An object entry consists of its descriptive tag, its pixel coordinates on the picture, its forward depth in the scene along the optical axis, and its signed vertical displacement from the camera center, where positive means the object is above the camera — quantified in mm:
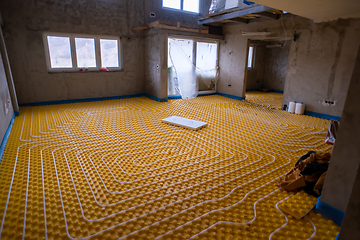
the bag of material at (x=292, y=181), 2180 -1235
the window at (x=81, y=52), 5758 +127
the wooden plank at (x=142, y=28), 6407 +905
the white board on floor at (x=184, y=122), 4125 -1272
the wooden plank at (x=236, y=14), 4925 +1216
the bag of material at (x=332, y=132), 3527 -1134
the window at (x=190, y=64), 6664 -148
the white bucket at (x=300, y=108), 5369 -1148
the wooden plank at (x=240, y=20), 6196 +1184
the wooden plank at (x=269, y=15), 5277 +1154
